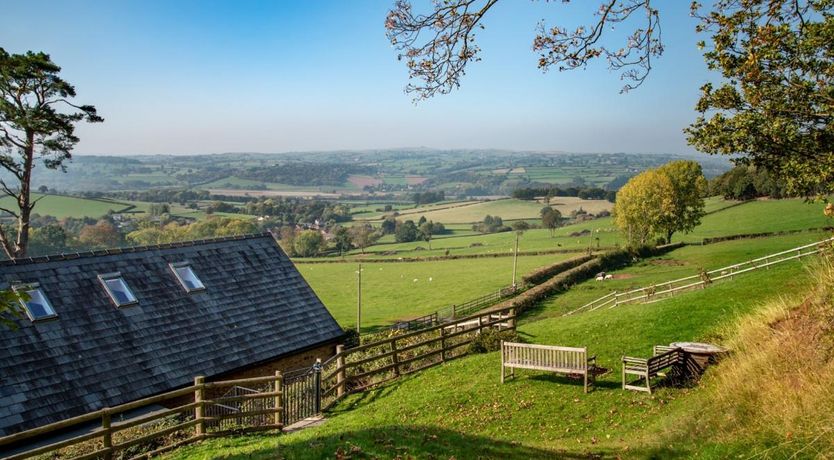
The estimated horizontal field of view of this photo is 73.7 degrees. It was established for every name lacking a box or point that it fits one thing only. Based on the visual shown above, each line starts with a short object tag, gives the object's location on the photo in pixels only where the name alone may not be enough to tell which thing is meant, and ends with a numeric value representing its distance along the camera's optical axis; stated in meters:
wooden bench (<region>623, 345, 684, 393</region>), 12.17
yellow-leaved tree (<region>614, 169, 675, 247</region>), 58.31
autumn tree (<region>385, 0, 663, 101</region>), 7.66
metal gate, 13.64
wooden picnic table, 12.27
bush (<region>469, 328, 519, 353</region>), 18.77
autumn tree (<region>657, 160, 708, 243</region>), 58.31
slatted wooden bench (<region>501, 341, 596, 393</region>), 13.38
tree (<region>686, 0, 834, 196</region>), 10.05
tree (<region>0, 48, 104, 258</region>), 22.97
